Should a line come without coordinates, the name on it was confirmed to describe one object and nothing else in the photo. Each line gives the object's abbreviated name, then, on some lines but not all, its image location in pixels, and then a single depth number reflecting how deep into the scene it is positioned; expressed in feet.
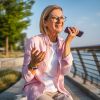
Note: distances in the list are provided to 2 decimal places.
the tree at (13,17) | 51.79
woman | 5.16
